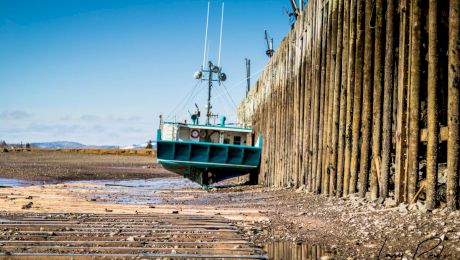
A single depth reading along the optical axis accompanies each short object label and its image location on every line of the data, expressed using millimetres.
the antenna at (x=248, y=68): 41059
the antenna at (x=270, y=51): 29831
